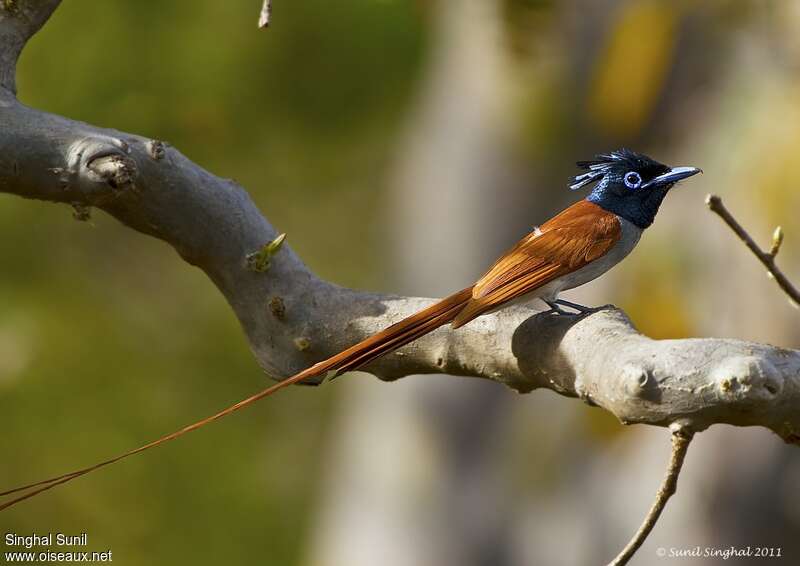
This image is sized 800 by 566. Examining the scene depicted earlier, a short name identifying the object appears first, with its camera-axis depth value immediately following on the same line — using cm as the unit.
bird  515
